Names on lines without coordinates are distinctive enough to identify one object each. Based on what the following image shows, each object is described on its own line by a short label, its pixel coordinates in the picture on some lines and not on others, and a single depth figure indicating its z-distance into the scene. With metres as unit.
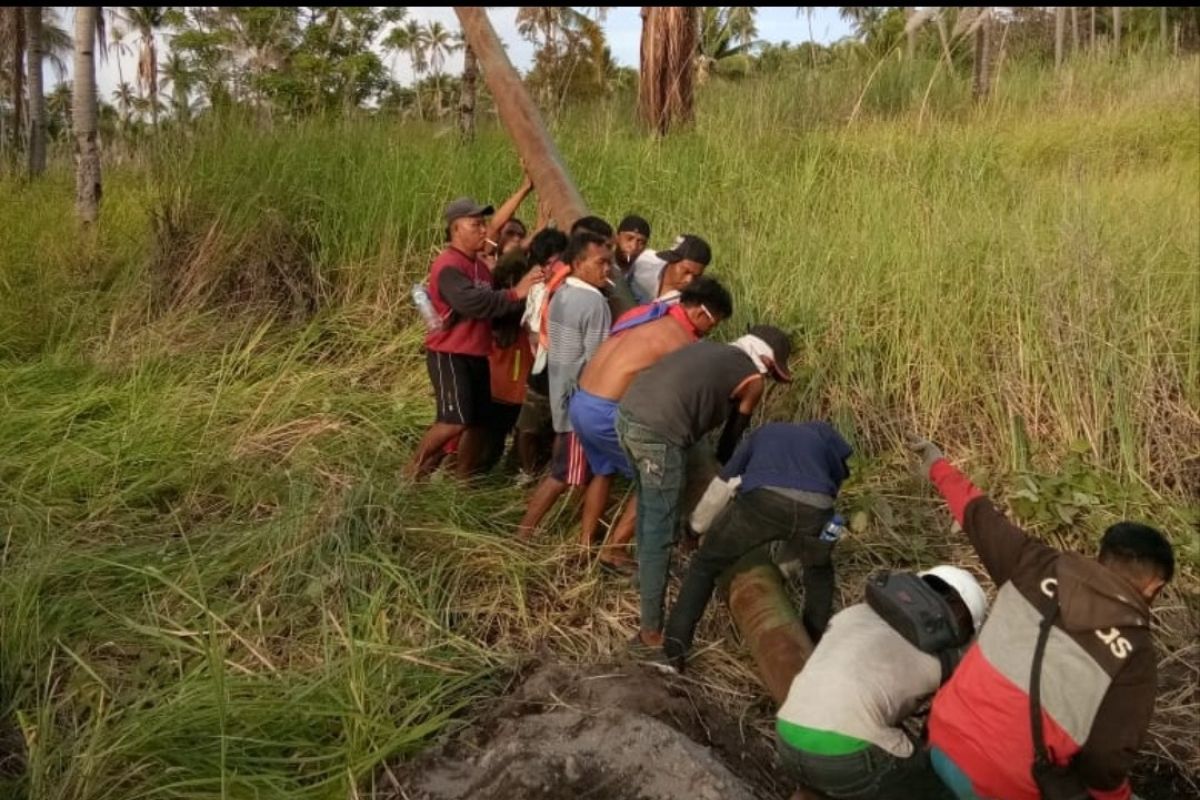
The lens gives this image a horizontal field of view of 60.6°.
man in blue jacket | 3.68
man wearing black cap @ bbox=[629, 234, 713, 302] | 4.75
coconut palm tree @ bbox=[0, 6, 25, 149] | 15.06
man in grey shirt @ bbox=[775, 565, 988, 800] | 2.87
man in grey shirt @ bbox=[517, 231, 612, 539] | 4.46
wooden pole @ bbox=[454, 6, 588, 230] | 6.04
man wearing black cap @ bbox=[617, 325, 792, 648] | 3.89
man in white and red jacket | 2.53
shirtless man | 4.11
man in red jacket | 5.05
